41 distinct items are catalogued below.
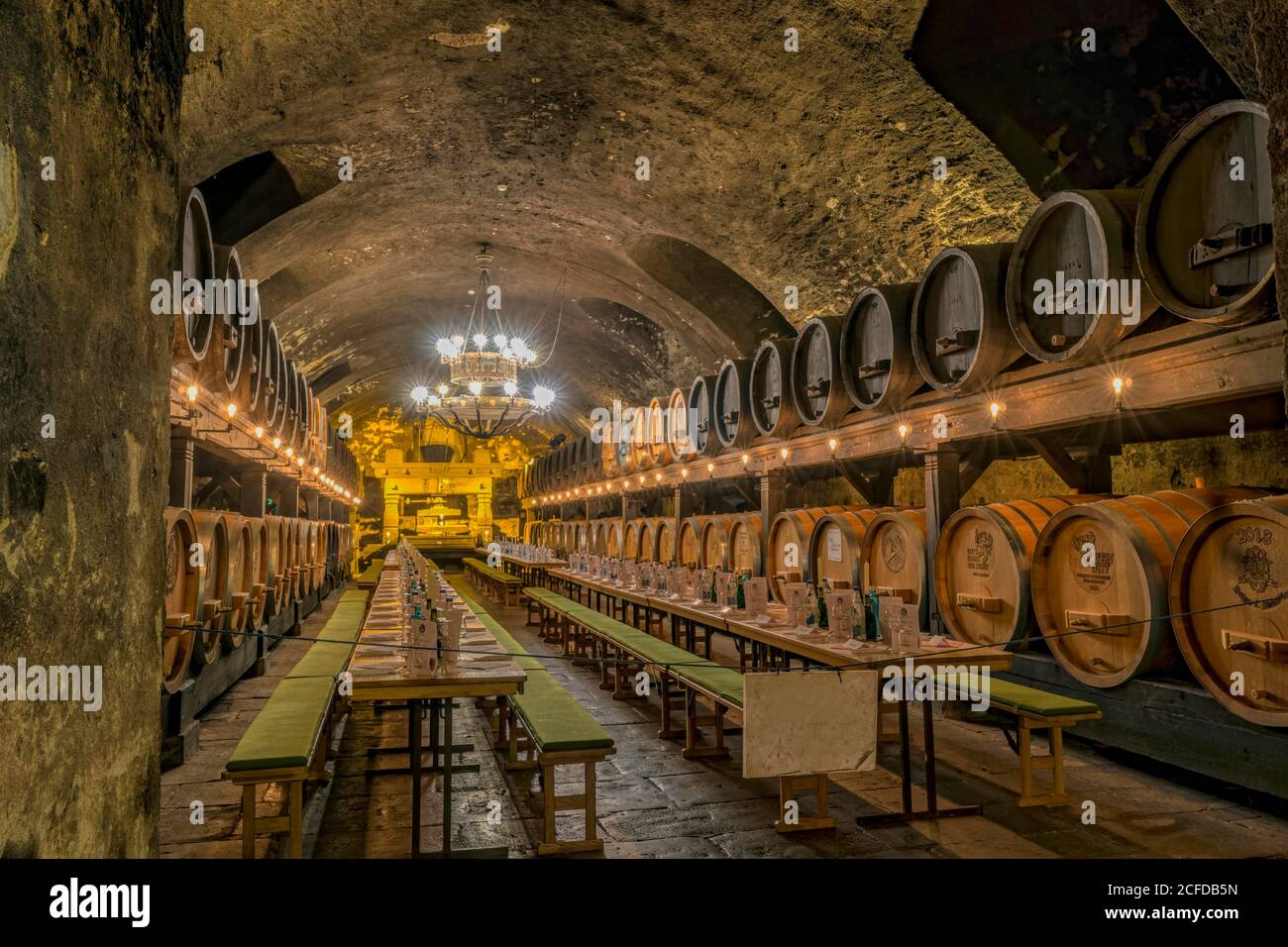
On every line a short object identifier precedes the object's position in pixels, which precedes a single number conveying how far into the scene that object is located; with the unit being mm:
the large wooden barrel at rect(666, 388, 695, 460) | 8703
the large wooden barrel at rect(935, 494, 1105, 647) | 4109
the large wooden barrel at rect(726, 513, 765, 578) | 6918
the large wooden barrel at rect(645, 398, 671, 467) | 9479
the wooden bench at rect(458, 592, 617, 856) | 2916
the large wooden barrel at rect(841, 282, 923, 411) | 5020
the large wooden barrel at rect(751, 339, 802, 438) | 6465
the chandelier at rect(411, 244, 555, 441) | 11891
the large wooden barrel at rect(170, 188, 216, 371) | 3957
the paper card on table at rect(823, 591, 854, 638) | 3914
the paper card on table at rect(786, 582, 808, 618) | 4336
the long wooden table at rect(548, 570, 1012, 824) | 3256
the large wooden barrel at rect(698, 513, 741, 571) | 7484
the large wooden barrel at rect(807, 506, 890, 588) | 5379
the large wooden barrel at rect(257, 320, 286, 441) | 6555
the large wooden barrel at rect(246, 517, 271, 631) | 5516
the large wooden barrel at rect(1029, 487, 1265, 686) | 3352
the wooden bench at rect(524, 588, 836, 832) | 3199
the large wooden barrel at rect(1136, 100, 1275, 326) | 2869
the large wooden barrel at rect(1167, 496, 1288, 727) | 2797
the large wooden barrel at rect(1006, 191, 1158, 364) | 3492
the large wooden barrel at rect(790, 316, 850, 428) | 5734
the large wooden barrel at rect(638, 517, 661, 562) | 9422
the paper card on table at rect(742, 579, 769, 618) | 4785
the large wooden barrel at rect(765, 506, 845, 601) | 6004
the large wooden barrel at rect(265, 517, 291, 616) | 6453
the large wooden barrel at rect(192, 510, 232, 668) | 4250
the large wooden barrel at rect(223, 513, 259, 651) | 4844
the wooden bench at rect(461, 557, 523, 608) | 13352
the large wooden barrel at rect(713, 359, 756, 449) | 7195
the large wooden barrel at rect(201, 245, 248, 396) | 4688
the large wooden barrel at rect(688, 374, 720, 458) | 7953
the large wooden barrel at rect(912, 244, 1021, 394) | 4273
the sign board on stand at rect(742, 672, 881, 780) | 2650
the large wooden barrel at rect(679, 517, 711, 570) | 8125
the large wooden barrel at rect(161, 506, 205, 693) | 3797
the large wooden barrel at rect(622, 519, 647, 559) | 10141
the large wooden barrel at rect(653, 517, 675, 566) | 8906
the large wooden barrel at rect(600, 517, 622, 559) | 11115
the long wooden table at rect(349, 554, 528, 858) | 2906
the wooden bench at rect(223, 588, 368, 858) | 2693
